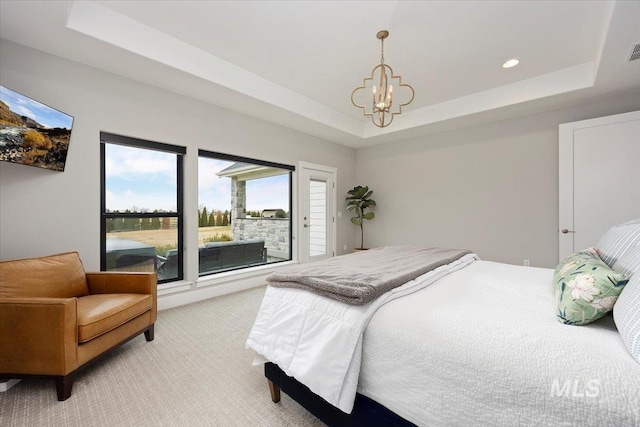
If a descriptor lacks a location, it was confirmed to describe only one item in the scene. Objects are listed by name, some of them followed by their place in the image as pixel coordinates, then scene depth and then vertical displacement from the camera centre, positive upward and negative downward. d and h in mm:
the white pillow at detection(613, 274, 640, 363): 793 -337
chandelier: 2322 +1045
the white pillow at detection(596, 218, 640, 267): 1301 -148
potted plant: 5309 +234
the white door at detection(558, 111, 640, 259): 3070 +438
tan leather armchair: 1589 -679
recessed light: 3004 +1739
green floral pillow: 992 -316
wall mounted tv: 1936 +666
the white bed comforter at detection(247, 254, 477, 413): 1137 -611
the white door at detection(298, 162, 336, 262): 4754 +32
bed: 749 -504
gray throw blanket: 1276 -358
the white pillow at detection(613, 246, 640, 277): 1065 -214
